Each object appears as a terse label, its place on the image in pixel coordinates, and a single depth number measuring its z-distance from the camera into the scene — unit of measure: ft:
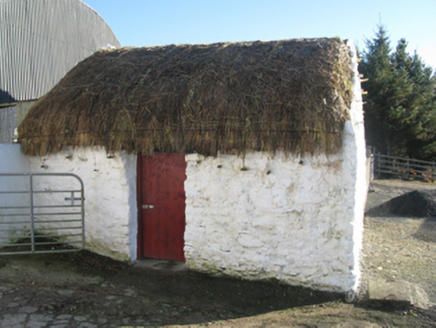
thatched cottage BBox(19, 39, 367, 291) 15.21
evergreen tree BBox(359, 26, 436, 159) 60.85
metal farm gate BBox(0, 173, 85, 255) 19.94
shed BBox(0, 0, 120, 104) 29.07
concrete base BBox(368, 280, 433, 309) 14.46
